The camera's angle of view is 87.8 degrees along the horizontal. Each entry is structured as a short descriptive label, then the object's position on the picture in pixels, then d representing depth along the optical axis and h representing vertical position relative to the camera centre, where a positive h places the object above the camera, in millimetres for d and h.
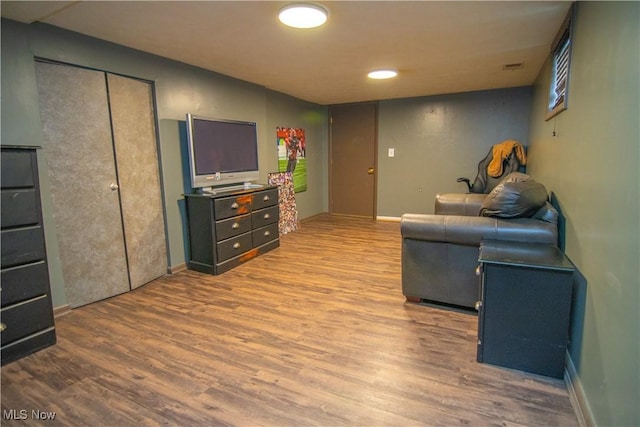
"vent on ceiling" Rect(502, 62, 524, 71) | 3711 +1078
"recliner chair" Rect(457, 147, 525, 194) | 4695 -148
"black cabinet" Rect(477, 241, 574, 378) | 1784 -816
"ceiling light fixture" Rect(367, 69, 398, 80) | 3884 +1067
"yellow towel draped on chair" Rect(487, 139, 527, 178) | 4652 +98
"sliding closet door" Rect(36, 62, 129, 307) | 2557 -79
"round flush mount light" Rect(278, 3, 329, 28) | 2121 +992
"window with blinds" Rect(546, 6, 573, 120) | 2338 +708
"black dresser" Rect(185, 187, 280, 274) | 3465 -669
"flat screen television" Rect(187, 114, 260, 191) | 3457 +168
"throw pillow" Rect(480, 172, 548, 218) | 2225 -256
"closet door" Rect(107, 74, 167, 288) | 2990 -65
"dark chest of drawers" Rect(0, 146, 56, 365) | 1946 -540
